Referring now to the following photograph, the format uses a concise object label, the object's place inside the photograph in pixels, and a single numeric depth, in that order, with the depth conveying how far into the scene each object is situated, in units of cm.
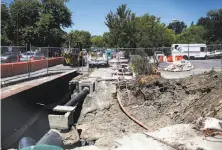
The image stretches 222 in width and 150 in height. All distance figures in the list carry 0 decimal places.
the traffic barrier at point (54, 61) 3332
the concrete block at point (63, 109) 1529
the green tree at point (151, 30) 5822
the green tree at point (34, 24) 5928
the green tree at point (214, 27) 7794
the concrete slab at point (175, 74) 2254
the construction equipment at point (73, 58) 3838
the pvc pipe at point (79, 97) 1781
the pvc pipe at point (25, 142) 936
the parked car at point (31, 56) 2534
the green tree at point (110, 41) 4814
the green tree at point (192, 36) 8331
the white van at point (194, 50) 4988
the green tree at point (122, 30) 4669
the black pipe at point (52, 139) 953
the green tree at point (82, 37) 9722
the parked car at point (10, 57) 2332
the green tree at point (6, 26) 5788
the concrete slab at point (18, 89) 1288
